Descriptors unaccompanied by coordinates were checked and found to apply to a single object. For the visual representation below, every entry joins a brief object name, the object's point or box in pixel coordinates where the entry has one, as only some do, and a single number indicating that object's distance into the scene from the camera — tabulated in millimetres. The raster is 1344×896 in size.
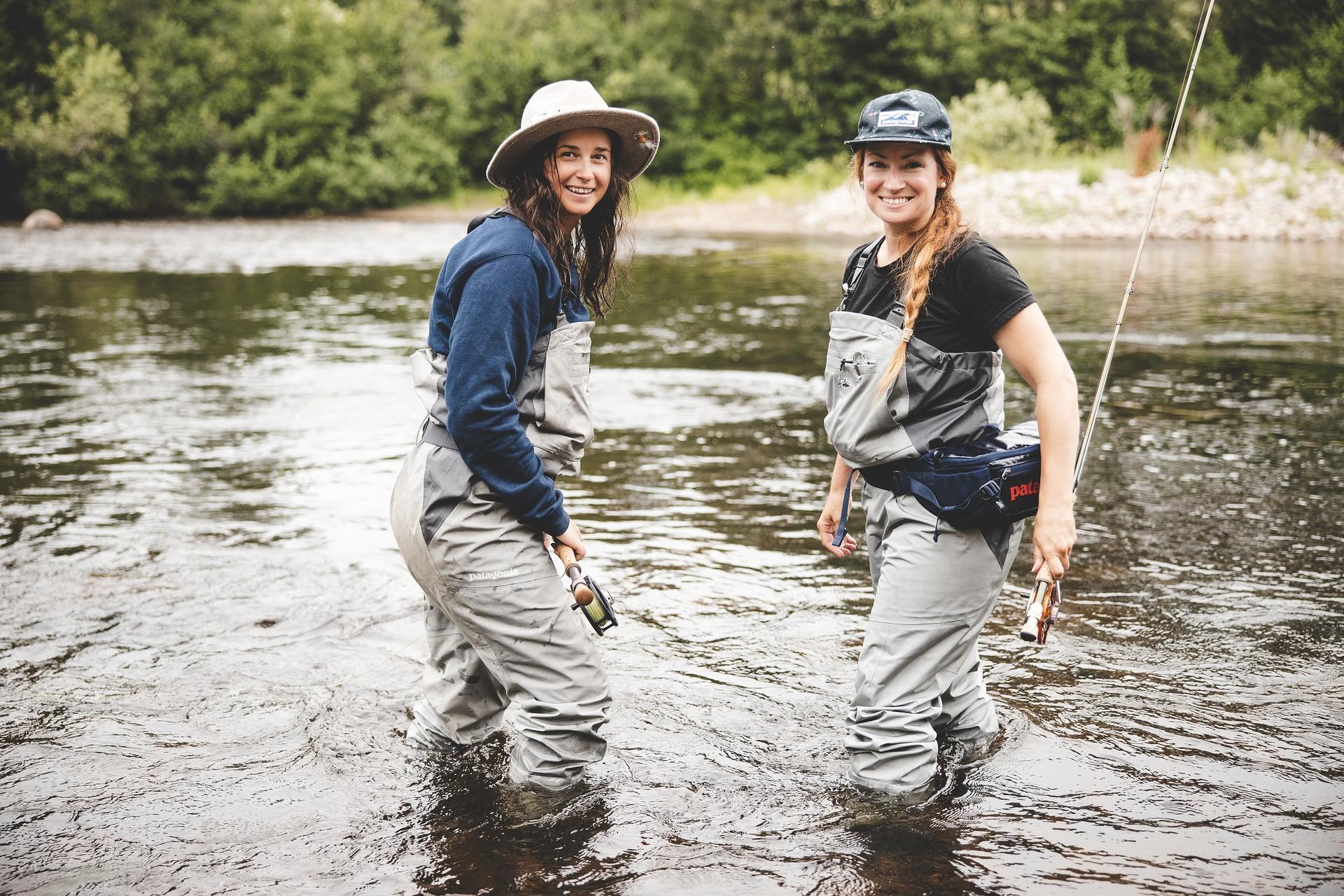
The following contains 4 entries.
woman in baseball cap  3172
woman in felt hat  3045
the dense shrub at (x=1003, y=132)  31297
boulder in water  32312
